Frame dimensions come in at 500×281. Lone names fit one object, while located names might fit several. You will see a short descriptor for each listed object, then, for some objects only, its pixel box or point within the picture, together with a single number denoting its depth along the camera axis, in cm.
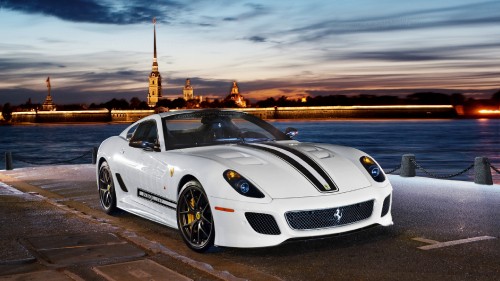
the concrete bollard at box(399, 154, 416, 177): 1282
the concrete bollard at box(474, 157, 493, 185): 1135
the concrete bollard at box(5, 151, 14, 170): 1698
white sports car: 557
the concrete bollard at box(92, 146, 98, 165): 1757
